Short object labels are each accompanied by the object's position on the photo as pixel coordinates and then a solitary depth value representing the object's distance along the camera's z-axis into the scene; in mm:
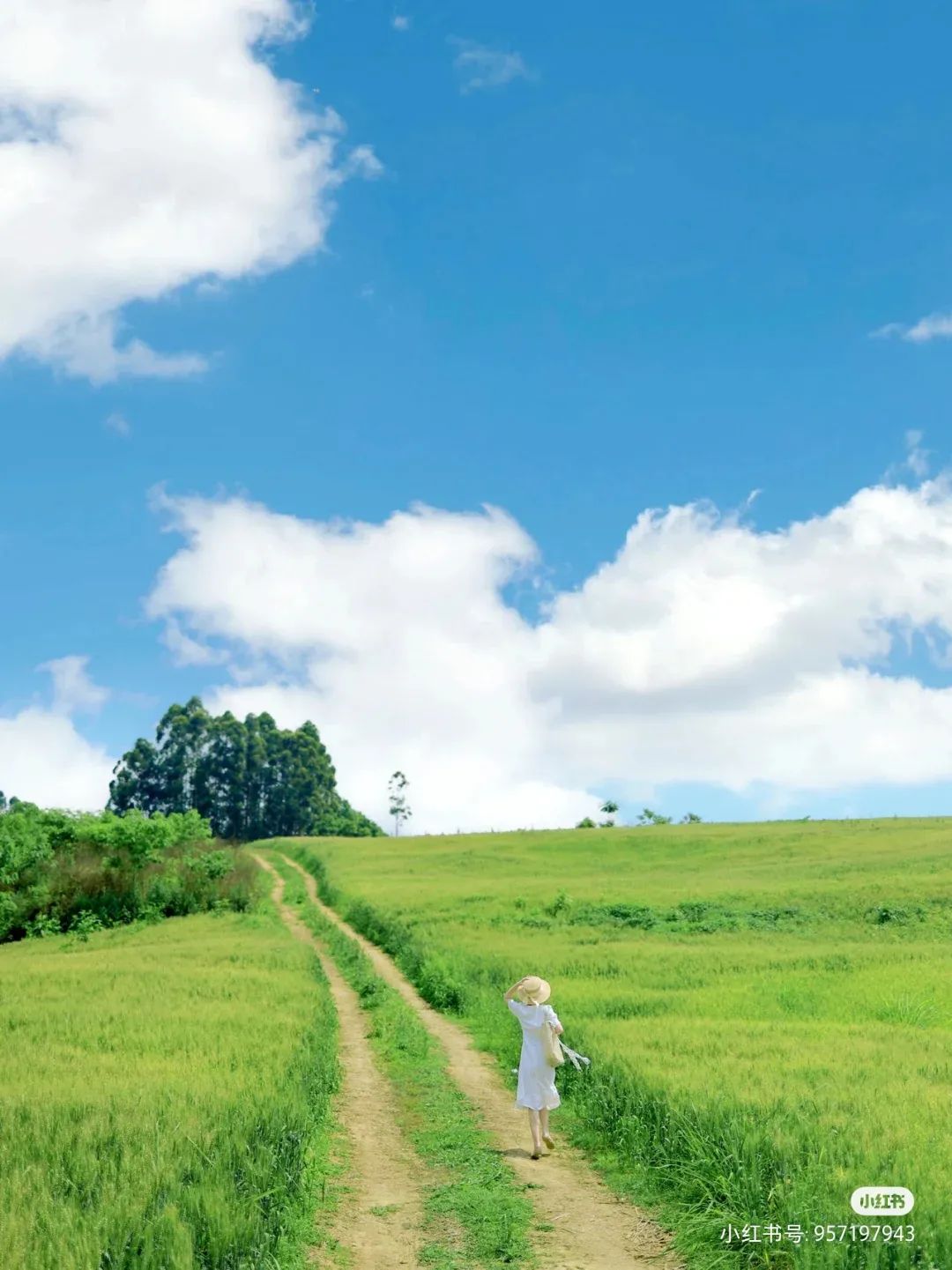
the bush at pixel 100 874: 50000
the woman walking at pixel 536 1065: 14234
